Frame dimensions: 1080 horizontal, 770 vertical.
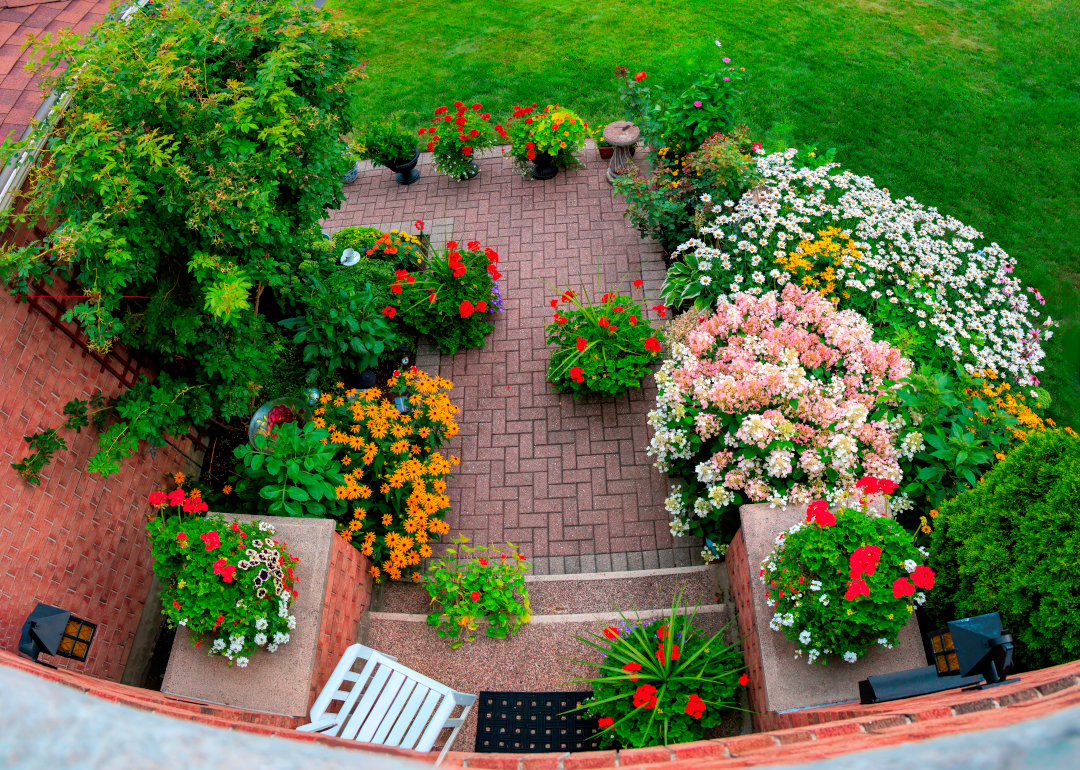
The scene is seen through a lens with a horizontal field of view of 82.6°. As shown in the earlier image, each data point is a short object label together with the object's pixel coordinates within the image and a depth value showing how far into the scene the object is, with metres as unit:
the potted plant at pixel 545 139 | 7.29
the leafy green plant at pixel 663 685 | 3.52
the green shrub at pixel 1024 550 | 2.95
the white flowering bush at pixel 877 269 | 5.16
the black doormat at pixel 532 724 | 3.84
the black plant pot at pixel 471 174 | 7.74
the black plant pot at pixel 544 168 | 7.55
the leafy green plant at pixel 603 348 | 5.39
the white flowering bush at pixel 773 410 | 3.86
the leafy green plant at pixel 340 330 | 5.12
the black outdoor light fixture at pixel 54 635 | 3.20
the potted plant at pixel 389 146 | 7.46
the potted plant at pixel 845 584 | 3.10
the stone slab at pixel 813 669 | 3.29
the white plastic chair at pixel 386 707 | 3.36
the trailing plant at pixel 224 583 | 3.38
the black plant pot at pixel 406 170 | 7.63
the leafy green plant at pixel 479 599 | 4.18
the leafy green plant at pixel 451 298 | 5.88
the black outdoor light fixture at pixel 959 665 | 2.71
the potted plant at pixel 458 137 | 7.30
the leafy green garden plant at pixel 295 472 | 4.18
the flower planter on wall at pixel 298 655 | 3.51
